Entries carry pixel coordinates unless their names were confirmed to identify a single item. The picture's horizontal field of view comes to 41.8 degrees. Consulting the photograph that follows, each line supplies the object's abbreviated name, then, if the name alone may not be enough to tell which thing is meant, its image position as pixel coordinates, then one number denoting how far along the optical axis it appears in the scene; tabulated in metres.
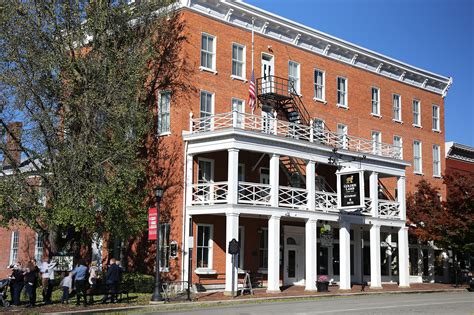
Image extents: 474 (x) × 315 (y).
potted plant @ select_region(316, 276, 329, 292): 29.88
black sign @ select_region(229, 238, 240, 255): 25.68
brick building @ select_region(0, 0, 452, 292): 28.98
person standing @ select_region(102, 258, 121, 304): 23.59
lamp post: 23.56
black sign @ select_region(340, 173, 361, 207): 30.35
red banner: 25.20
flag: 31.20
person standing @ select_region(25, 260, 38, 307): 22.36
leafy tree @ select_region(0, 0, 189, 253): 25.45
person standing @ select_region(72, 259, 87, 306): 23.05
